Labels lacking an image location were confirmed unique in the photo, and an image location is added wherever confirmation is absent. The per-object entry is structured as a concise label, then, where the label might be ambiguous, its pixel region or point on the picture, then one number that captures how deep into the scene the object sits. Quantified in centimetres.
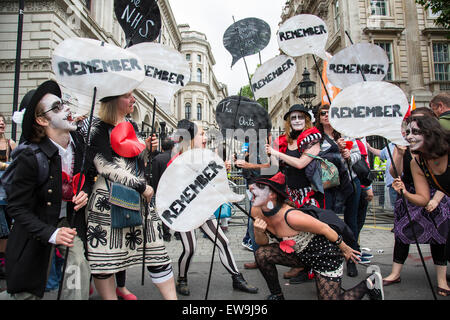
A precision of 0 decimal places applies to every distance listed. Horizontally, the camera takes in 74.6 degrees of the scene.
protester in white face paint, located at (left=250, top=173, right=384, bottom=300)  247
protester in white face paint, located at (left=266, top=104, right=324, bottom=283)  315
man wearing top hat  188
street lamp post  852
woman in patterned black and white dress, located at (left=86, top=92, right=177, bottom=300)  232
